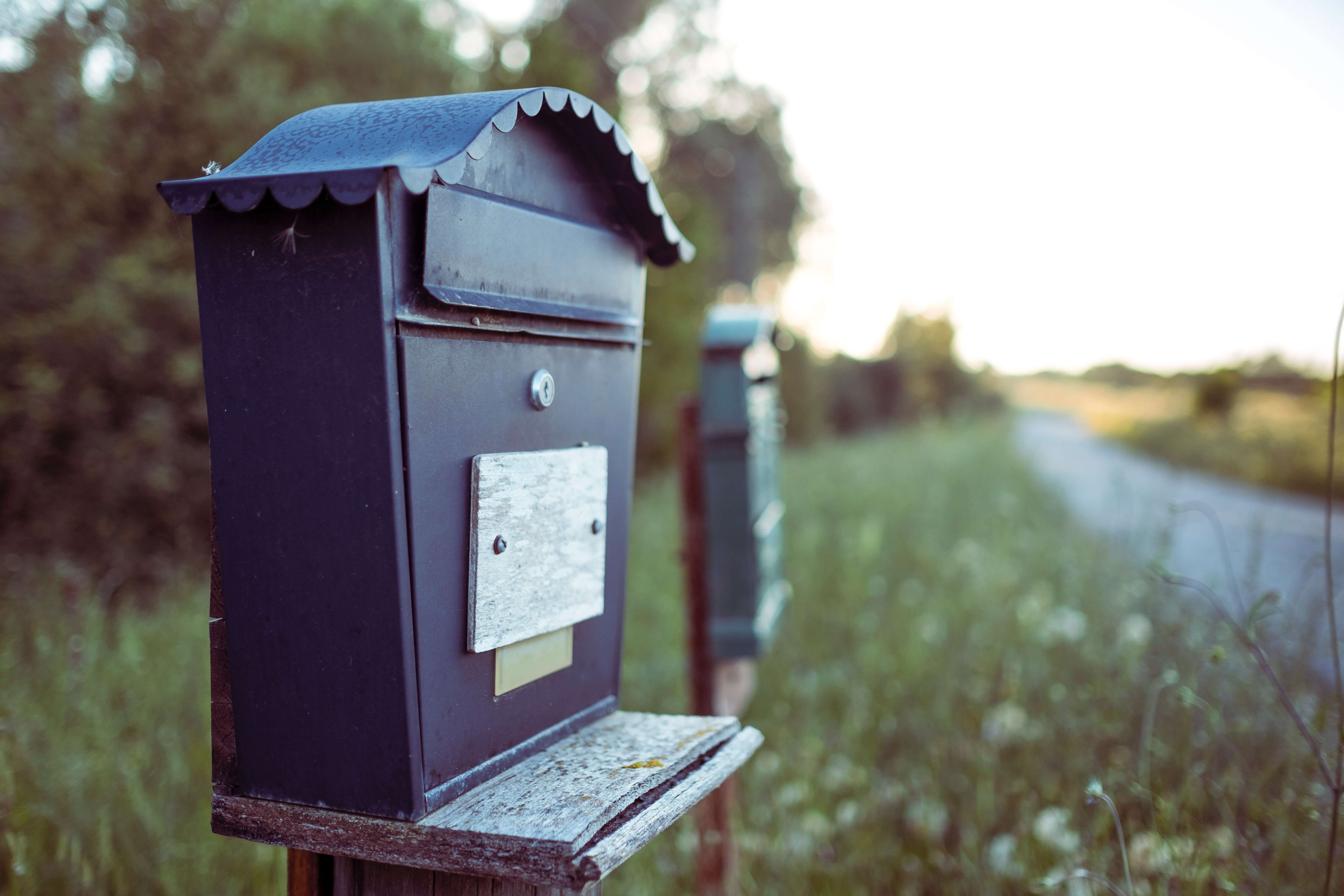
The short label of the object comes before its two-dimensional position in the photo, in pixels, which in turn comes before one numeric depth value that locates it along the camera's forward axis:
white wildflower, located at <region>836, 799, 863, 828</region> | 2.61
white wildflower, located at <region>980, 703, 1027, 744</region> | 2.92
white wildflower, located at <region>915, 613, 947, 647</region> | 3.63
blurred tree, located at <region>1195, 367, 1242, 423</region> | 15.89
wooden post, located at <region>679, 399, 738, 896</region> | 2.64
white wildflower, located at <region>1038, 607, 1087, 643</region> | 3.22
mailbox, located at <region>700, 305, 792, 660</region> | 2.60
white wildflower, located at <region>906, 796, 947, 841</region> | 2.65
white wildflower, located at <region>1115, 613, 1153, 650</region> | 2.84
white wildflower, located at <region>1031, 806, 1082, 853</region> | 2.28
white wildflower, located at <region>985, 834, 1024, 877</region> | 2.40
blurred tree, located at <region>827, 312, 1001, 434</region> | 21.30
